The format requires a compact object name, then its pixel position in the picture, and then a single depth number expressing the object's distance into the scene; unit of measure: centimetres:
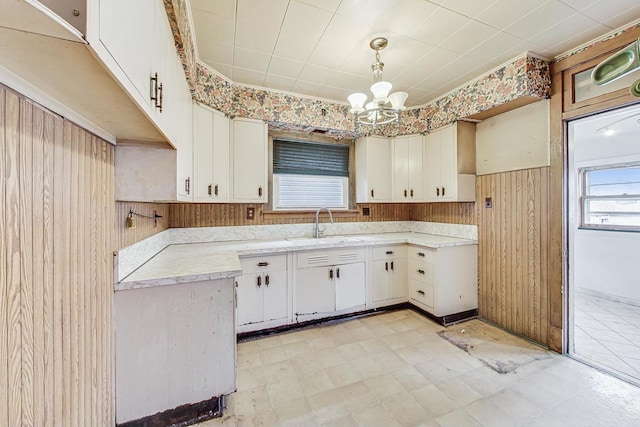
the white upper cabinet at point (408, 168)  338
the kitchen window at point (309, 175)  328
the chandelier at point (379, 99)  201
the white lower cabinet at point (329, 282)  271
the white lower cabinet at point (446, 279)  281
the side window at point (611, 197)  347
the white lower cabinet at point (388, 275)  305
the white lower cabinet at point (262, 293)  246
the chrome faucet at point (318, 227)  325
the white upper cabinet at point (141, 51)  71
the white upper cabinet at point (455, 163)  294
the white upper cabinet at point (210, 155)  236
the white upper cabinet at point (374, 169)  339
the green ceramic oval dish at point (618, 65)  113
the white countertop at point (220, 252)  154
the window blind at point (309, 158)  327
